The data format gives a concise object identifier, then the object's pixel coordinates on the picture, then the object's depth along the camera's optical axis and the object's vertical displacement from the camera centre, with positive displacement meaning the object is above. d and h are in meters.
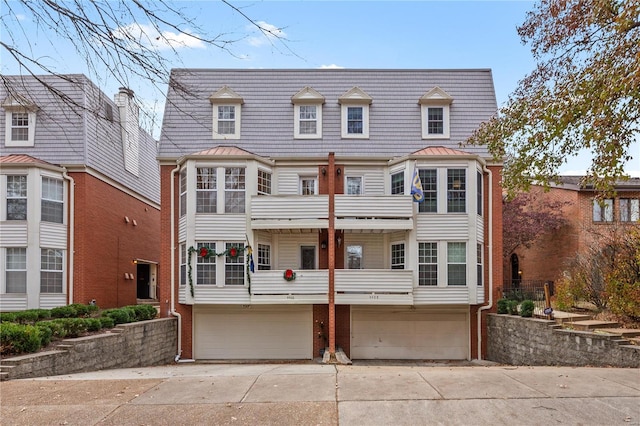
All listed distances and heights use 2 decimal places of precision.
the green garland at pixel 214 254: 17.03 -0.67
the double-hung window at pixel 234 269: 17.20 -1.23
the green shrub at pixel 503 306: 17.42 -2.64
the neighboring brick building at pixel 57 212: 18.00 +0.97
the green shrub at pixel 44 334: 11.80 -2.49
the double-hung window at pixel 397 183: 17.91 +2.01
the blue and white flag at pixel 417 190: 16.73 +1.62
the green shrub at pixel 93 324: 14.02 -2.66
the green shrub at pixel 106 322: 14.63 -2.71
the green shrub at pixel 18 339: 10.63 -2.39
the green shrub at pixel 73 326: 13.27 -2.58
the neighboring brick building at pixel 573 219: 25.73 +0.88
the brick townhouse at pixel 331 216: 17.06 +0.73
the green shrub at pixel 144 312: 16.94 -2.83
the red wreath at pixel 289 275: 16.81 -1.42
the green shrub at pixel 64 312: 15.99 -2.62
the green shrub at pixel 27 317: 14.96 -2.61
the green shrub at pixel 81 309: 16.50 -2.61
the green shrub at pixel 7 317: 14.37 -2.51
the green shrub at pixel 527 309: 15.73 -2.47
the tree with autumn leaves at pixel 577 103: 7.55 +2.31
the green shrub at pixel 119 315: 15.51 -2.65
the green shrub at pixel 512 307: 17.22 -2.64
